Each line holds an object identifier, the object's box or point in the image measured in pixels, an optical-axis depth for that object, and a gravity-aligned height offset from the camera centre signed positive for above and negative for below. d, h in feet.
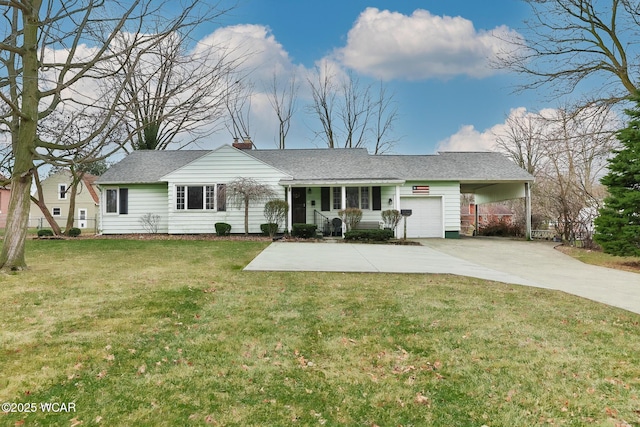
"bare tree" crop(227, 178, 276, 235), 53.06 +3.52
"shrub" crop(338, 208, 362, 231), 52.75 -0.09
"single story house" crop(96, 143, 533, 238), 56.54 +4.78
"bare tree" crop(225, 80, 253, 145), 98.89 +27.59
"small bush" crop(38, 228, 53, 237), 55.62 -2.28
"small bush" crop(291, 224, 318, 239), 53.16 -2.08
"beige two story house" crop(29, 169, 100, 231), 113.53 +4.79
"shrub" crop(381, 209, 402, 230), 53.26 -0.31
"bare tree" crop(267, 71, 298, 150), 105.40 +33.40
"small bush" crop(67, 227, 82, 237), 58.47 -2.29
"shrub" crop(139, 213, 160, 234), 59.21 -0.77
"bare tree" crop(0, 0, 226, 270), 23.26 +11.43
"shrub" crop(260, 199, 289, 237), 53.42 +0.63
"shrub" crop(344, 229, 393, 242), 51.39 -2.80
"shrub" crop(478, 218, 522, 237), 68.95 -2.91
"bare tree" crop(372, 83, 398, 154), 108.58 +28.80
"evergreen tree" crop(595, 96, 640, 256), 33.96 +1.20
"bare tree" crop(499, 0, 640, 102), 46.88 +22.45
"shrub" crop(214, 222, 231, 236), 54.90 -1.72
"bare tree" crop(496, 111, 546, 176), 96.58 +19.85
